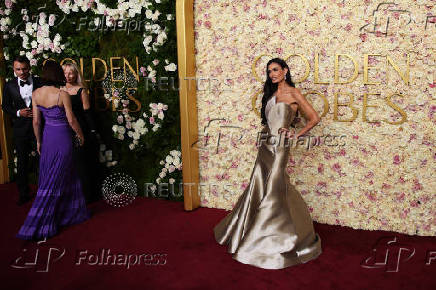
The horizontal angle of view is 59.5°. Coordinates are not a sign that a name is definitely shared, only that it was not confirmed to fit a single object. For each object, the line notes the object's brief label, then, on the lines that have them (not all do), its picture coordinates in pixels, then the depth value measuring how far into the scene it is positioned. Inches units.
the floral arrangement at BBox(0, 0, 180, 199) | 185.0
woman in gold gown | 128.1
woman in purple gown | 151.6
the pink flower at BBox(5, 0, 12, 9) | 218.5
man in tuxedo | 193.0
